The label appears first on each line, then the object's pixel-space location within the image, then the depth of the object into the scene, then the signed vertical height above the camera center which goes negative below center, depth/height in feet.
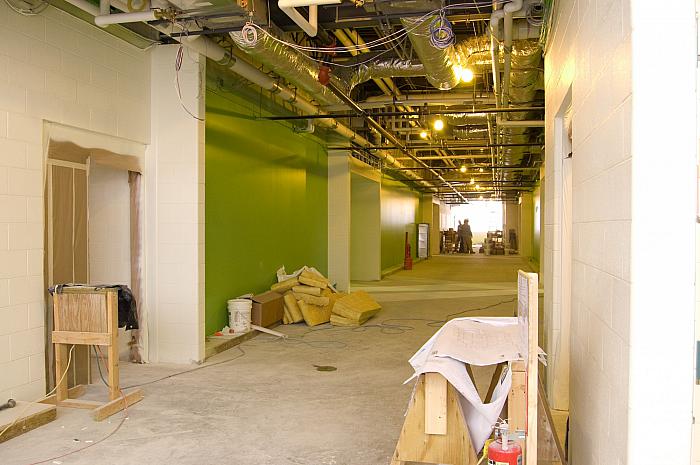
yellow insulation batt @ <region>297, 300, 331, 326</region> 27.50 -4.00
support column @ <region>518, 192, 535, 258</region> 78.74 +0.92
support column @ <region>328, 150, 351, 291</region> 39.24 +0.70
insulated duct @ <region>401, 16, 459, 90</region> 15.49 +5.08
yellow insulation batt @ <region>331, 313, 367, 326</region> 27.73 -4.35
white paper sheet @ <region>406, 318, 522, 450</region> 9.47 -2.08
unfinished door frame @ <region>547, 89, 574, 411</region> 14.15 -0.87
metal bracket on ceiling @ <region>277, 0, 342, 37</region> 11.89 +4.78
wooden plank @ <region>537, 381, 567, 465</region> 9.52 -3.40
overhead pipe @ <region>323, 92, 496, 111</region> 27.25 +5.93
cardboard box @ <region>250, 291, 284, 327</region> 25.49 -3.53
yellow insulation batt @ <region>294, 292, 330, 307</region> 28.37 -3.38
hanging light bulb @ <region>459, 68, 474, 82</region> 20.12 +5.37
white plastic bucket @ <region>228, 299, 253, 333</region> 24.23 -3.50
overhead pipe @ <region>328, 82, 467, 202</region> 21.97 +5.12
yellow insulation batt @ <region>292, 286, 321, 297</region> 28.92 -3.00
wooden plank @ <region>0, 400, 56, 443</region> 12.73 -4.19
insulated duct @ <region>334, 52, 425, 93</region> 21.30 +5.83
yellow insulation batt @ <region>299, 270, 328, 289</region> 29.66 -2.57
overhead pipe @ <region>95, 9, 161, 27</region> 14.79 +5.33
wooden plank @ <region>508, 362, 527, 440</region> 8.45 -2.47
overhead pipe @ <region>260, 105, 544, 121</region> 24.32 +5.12
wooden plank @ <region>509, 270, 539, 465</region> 6.74 -1.49
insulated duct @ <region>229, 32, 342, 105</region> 16.14 +5.06
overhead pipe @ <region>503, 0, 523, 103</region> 14.12 +5.24
